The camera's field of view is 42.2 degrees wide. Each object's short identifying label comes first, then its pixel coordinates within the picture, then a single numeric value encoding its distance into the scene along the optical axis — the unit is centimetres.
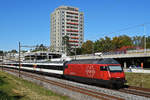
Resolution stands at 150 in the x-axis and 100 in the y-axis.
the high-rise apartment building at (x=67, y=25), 14250
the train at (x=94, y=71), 2141
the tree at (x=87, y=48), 8965
